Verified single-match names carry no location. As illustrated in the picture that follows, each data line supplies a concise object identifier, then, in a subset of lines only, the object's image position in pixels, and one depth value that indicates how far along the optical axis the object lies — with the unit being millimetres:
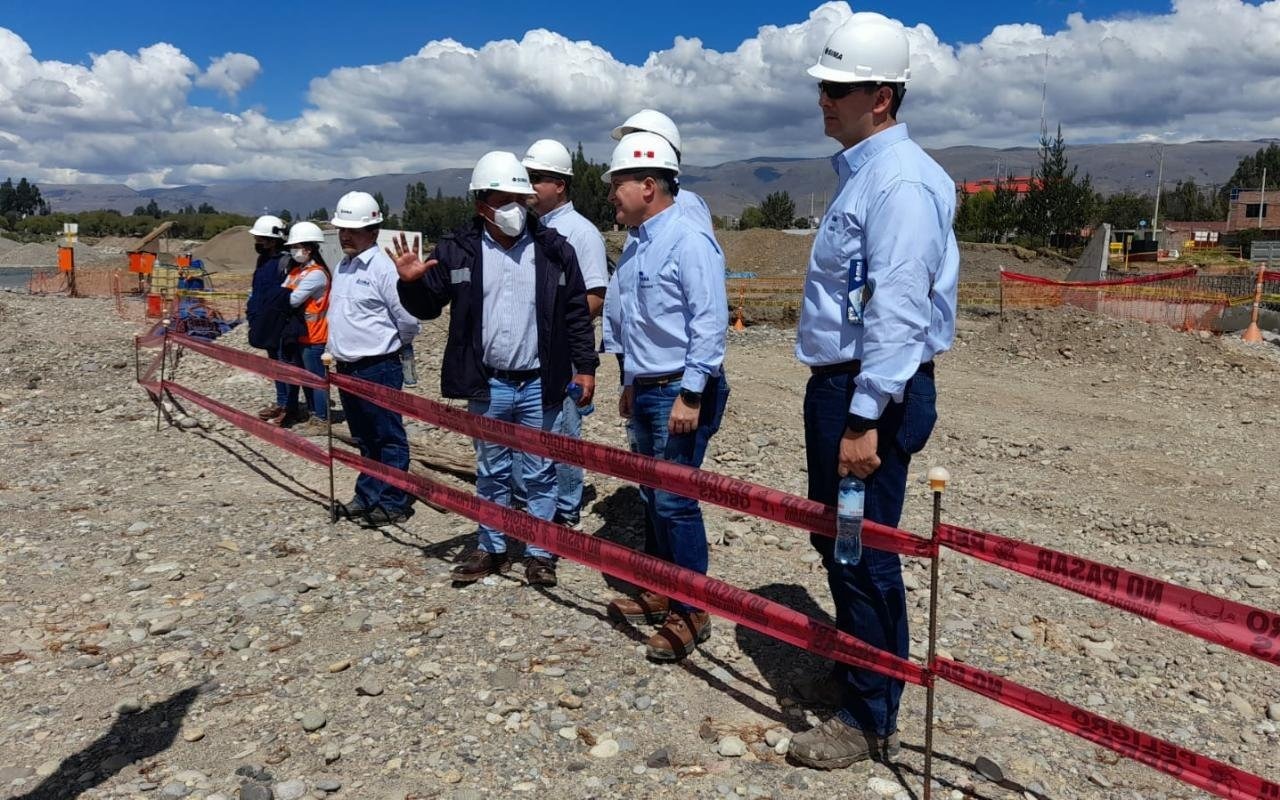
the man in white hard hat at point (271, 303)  8281
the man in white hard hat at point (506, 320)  4430
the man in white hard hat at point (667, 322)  3732
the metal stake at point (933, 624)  2611
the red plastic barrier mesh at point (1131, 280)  18766
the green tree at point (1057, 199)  43500
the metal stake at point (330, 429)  5596
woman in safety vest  8039
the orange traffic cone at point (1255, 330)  16922
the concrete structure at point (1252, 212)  74000
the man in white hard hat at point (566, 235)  5234
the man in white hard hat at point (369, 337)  5605
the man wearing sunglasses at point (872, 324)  2631
